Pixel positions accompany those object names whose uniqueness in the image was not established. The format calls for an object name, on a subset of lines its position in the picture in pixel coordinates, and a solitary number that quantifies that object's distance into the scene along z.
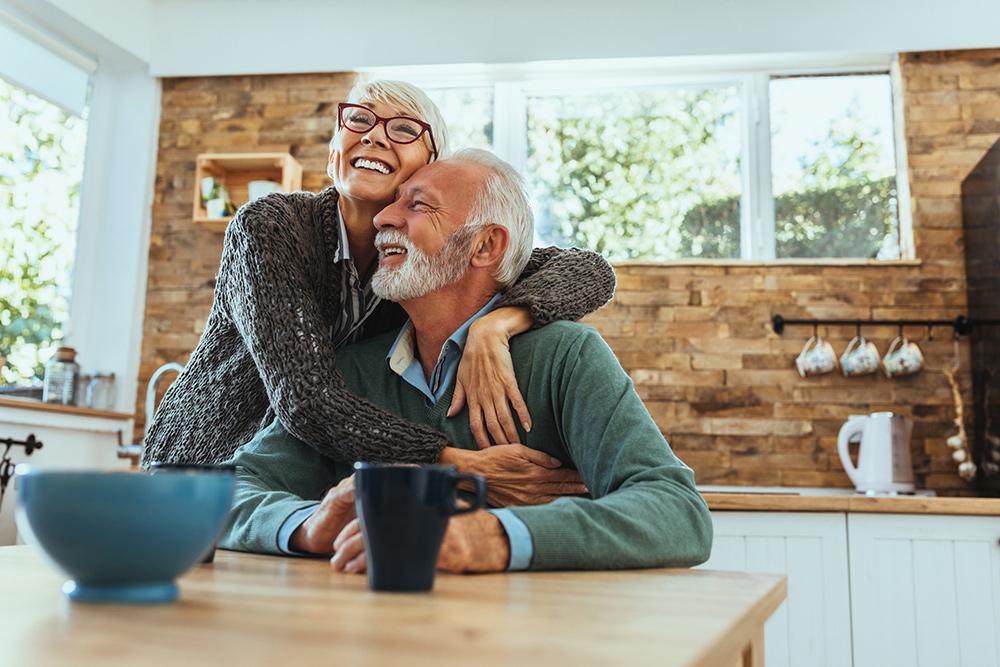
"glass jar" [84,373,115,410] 3.67
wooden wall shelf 3.67
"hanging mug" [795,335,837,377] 3.30
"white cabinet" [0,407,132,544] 2.99
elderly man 0.85
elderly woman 1.21
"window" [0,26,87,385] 3.42
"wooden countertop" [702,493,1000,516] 2.48
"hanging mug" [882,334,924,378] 3.25
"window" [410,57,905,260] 3.58
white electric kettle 3.06
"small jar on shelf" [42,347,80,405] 3.44
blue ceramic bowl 0.53
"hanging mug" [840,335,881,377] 3.26
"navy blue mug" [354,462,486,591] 0.65
